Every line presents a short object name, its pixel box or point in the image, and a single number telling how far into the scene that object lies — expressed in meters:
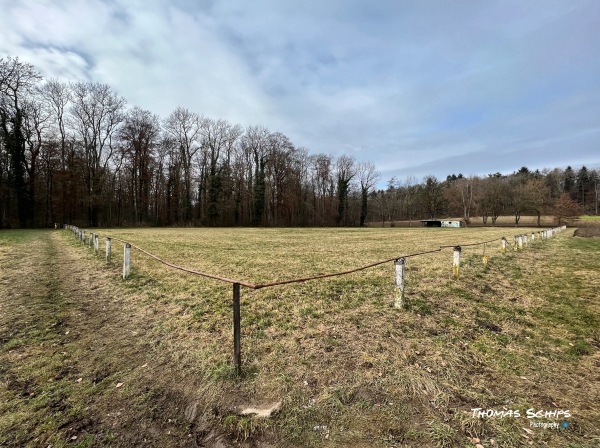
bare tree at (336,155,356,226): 70.00
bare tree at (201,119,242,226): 52.56
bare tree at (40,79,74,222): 40.84
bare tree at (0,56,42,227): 34.09
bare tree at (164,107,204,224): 51.44
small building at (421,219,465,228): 75.30
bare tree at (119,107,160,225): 46.38
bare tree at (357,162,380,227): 73.75
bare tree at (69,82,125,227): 42.62
